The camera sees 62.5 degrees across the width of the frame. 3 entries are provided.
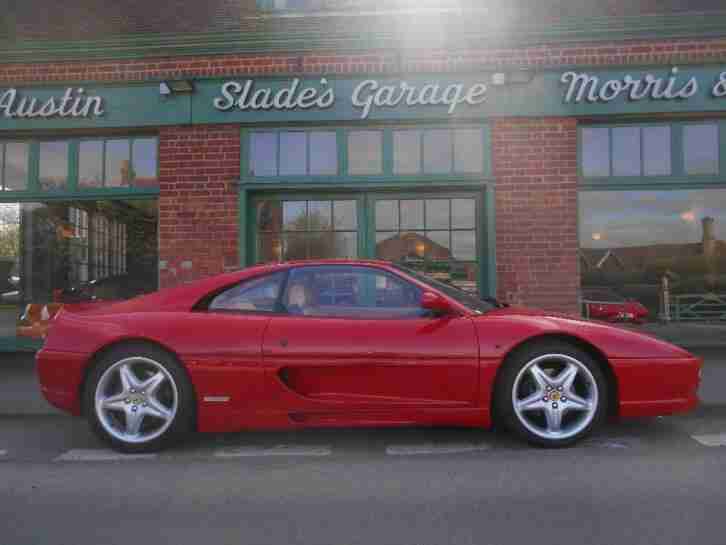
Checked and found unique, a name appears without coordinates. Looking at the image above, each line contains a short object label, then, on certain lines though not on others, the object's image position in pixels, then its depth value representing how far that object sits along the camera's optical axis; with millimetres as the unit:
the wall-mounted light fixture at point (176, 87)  7496
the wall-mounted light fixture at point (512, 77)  7414
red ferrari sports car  3754
